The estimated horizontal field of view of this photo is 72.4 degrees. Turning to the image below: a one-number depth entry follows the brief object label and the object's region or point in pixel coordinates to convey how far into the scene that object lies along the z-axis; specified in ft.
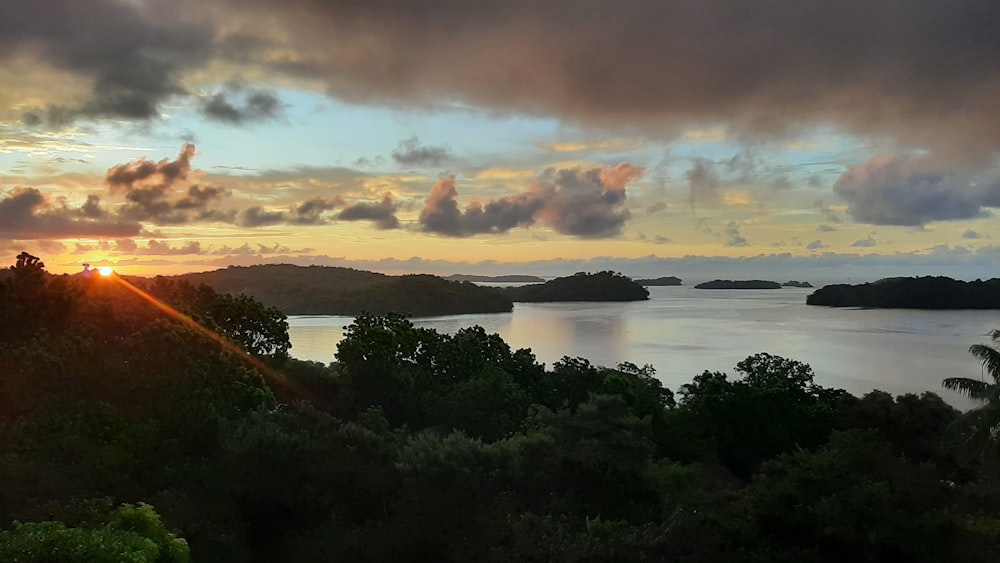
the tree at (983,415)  79.77
